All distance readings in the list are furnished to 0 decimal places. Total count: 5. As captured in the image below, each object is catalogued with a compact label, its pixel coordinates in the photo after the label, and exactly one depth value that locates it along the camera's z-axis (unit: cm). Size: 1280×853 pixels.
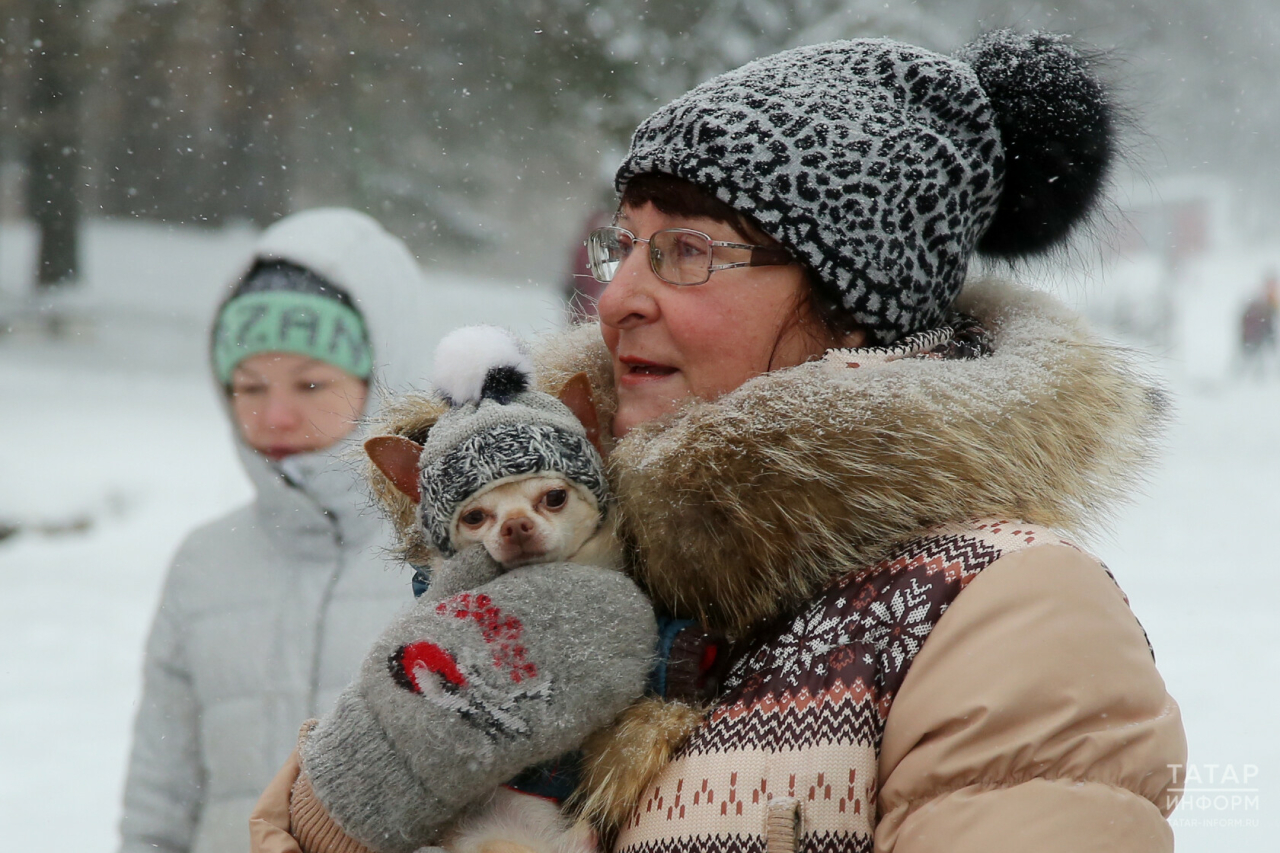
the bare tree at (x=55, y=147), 2408
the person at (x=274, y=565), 495
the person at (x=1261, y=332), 2581
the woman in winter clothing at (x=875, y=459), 228
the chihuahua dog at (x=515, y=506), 252
